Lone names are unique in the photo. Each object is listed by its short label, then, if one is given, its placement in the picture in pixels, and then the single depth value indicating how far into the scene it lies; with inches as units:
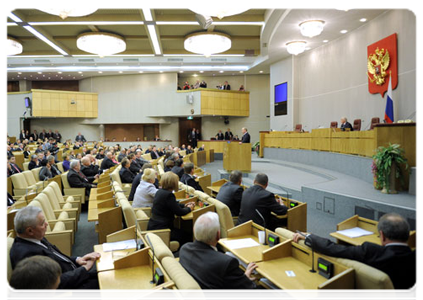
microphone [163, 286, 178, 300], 71.4
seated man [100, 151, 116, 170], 361.1
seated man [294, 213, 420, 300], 83.4
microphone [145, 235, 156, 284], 90.8
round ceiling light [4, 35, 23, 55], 495.3
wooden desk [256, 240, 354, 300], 79.0
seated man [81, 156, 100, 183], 299.0
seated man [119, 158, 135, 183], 284.7
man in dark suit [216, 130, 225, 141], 748.0
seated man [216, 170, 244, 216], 174.9
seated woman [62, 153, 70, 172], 341.7
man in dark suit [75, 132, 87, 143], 775.7
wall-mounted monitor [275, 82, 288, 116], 601.9
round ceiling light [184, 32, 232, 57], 490.9
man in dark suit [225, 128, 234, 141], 764.1
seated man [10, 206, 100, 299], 91.6
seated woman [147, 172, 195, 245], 154.5
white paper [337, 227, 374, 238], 120.2
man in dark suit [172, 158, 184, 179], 266.7
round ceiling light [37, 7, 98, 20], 301.6
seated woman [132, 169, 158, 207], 181.3
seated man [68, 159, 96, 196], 255.4
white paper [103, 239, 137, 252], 116.3
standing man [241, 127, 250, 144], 368.5
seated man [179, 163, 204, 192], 229.0
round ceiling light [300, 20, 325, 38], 385.4
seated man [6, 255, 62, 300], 61.2
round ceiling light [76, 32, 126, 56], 484.7
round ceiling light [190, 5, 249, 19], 301.3
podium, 358.3
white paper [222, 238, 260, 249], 116.4
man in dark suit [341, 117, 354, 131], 362.0
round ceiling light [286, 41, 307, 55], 478.3
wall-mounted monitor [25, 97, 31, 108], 762.4
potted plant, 210.2
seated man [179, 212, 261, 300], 81.4
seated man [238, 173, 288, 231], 148.8
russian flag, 330.6
